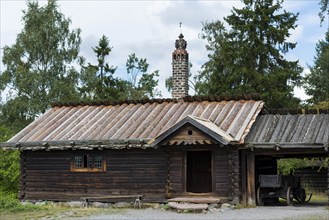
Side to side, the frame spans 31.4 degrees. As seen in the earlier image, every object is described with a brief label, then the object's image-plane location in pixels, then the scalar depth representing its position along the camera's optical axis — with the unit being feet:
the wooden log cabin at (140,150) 71.72
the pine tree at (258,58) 135.23
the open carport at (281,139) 69.67
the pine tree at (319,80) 185.47
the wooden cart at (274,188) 74.02
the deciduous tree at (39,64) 150.41
